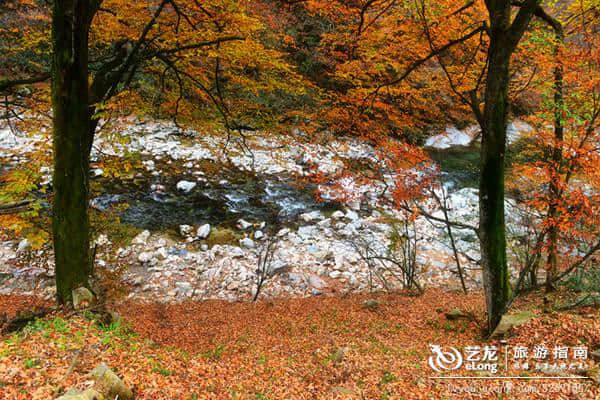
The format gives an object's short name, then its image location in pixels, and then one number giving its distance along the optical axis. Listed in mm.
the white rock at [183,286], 8961
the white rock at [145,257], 9532
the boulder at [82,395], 2488
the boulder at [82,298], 4398
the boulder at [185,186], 12781
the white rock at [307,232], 11477
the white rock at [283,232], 11346
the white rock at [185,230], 10676
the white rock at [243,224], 11359
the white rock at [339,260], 10602
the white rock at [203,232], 10695
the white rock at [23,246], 9085
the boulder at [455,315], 6225
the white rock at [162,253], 9746
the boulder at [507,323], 4732
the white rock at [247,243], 10656
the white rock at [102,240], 9688
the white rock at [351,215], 12543
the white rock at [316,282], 9795
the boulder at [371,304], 7782
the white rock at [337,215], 12530
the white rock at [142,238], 10034
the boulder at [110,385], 2797
